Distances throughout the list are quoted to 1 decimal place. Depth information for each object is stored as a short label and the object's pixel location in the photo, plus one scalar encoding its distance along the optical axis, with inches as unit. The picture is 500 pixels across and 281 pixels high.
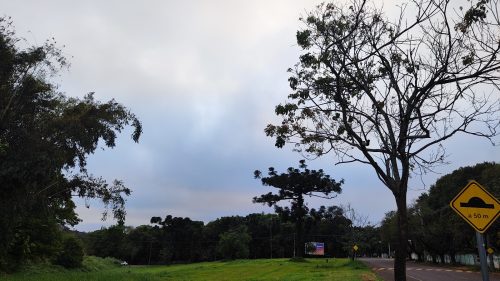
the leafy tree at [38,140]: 1070.4
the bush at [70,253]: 1742.1
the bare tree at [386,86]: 500.4
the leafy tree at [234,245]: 3954.2
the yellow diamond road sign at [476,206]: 339.9
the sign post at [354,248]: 2692.4
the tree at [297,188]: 2915.8
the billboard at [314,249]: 3973.9
